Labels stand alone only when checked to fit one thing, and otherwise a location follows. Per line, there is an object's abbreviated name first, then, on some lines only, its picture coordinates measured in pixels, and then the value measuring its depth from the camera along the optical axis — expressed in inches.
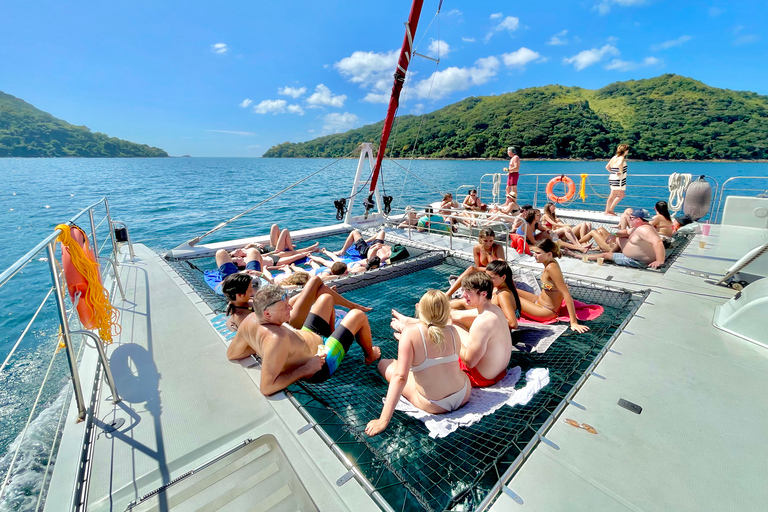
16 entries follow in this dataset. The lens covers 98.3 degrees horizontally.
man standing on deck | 394.3
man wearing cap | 211.8
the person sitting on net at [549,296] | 147.7
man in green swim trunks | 98.8
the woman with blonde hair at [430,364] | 89.7
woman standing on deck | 344.8
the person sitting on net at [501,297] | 135.9
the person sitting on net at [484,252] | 182.8
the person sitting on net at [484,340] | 103.7
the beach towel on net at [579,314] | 162.9
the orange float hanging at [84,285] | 108.3
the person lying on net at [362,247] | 277.3
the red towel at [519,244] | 264.4
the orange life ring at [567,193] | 415.8
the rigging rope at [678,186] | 347.6
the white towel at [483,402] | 95.3
